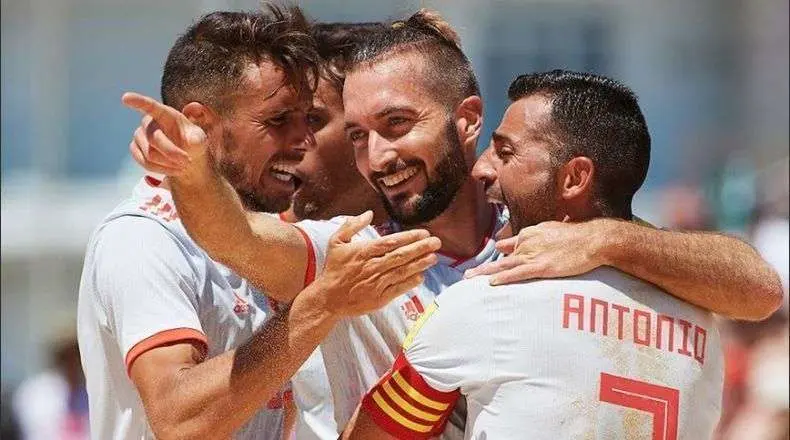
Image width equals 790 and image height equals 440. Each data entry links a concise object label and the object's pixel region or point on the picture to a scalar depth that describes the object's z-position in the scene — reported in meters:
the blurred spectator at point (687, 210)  25.73
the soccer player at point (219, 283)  9.41
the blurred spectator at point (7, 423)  26.06
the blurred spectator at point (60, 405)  25.83
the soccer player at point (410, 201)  9.96
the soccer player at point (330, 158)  12.39
